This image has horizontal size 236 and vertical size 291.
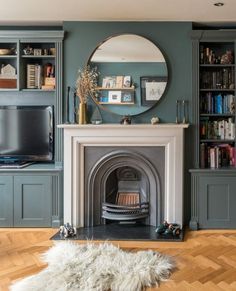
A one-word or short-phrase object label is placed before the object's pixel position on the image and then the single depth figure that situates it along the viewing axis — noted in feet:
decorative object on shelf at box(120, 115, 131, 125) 11.83
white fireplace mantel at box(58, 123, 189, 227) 11.57
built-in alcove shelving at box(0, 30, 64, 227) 11.93
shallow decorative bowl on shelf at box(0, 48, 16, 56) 12.35
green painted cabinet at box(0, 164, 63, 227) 11.91
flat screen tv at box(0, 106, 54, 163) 12.51
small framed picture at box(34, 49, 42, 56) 12.41
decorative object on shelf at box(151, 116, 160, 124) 11.79
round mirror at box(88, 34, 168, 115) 12.04
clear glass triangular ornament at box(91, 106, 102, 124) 12.23
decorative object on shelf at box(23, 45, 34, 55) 12.39
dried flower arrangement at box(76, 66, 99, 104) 11.84
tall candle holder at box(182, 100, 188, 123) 12.15
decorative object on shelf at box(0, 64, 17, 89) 12.46
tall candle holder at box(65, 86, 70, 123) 12.22
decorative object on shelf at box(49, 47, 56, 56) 12.55
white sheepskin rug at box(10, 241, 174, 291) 7.45
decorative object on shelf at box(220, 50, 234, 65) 12.21
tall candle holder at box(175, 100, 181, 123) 12.16
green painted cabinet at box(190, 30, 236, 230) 11.87
